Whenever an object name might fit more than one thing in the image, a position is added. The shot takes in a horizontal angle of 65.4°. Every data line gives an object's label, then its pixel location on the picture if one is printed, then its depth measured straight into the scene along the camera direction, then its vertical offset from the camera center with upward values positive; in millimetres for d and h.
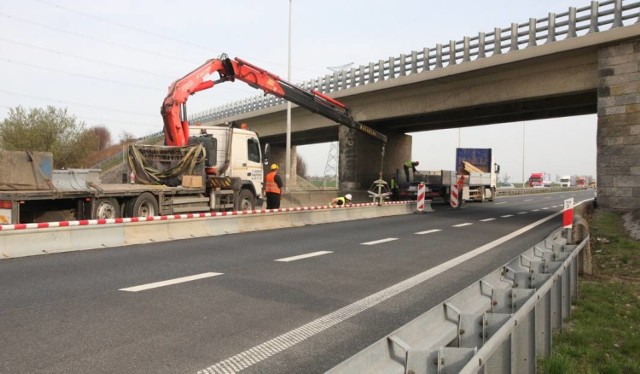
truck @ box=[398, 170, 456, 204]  27266 +93
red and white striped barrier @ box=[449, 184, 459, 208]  25766 -588
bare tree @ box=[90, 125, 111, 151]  91512 +9093
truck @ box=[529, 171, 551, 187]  99750 +1458
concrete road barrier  8578 -1012
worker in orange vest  16062 -200
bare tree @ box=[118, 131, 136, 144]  75350 +7196
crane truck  10258 +201
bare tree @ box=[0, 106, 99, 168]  34781 +3326
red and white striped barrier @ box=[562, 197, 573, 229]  11421 -576
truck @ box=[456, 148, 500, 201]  32500 +1006
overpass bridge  17344 +4263
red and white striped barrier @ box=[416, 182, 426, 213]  21969 -382
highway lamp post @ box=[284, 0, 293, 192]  29422 +3234
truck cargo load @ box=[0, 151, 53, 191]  9883 +227
